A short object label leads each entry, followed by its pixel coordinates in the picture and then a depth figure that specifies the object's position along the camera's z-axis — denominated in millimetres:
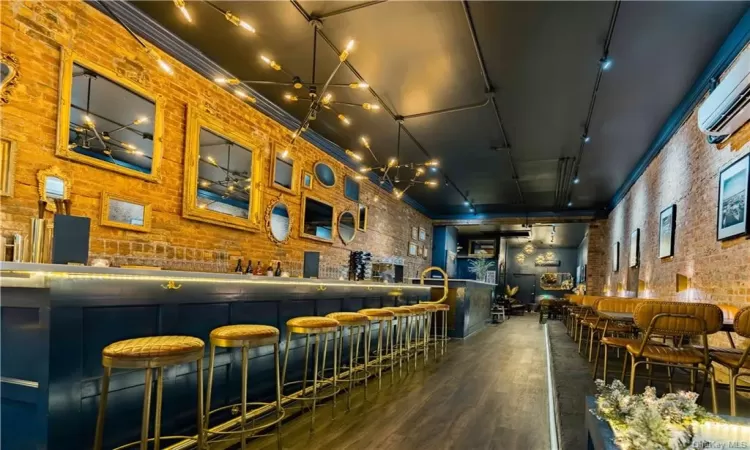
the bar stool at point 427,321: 5476
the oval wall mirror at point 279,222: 5359
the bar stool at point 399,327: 4565
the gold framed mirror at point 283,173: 5391
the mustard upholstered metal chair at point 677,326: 2523
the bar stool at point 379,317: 3965
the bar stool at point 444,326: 5907
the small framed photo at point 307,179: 6141
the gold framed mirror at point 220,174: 4105
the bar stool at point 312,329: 2859
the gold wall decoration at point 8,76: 2631
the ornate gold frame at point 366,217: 7985
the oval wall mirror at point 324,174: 6555
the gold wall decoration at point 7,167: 2617
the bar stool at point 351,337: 3363
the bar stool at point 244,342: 2209
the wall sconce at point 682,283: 4900
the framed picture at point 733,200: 3527
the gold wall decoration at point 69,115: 2957
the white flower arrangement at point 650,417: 1403
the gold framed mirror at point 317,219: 6070
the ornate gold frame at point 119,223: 3223
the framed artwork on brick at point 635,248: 7547
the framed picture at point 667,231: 5602
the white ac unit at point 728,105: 3309
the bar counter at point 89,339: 1771
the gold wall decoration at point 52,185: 2832
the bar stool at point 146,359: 1658
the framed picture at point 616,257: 9577
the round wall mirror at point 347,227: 7266
